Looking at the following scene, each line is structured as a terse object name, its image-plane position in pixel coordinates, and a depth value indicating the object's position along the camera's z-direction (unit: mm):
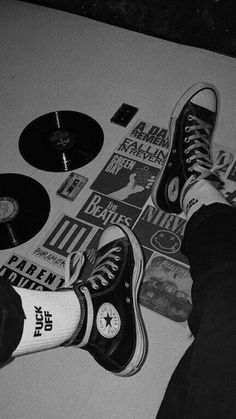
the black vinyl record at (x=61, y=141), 1256
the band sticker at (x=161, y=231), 1079
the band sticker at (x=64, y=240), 1106
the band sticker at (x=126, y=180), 1185
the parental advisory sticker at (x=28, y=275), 1053
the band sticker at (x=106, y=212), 1146
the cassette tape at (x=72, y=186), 1209
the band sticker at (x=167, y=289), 990
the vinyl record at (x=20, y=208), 1133
